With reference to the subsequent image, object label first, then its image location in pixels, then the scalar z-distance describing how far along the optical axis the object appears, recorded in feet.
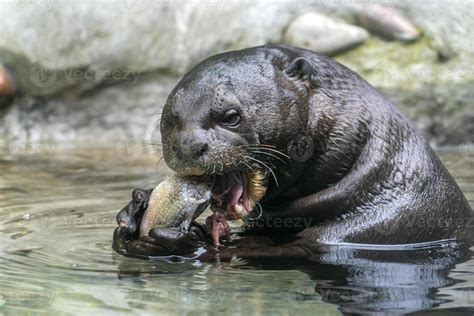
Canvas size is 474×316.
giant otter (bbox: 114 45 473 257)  29.17
